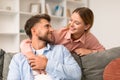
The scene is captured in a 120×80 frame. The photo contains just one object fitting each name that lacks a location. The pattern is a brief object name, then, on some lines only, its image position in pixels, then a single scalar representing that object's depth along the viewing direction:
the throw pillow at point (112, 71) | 1.87
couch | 2.01
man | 1.80
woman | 2.13
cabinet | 3.87
